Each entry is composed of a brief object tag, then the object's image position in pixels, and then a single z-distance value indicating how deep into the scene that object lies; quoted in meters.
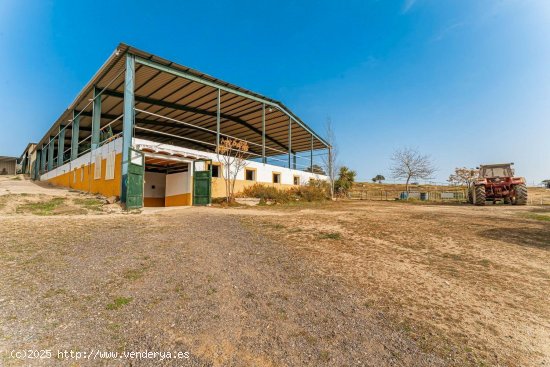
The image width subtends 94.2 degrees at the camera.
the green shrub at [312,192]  22.90
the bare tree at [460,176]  48.41
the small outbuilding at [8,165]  43.04
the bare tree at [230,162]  18.38
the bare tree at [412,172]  36.67
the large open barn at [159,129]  14.04
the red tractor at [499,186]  16.00
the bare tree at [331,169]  29.12
